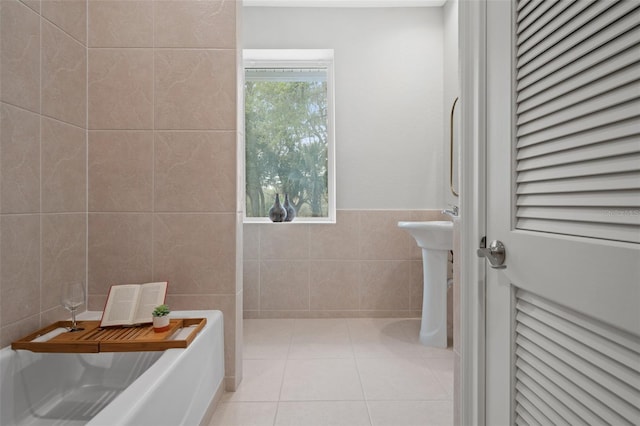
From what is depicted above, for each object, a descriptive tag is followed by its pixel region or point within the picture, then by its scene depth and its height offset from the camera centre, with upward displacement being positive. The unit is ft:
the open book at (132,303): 5.40 -1.42
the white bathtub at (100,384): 3.94 -2.16
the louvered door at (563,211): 2.07 +0.00
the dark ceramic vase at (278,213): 10.65 -0.09
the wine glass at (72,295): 5.02 -1.19
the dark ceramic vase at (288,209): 10.76 +0.03
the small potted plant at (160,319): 5.14 -1.54
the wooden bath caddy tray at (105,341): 4.61 -1.71
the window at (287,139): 11.23 +2.18
